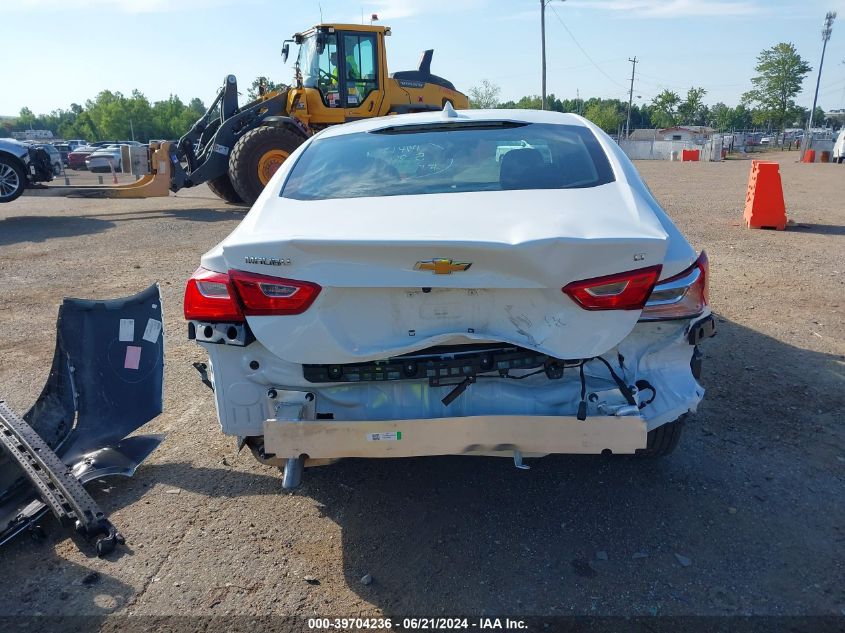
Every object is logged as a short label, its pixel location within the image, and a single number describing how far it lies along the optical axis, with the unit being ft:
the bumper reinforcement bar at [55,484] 9.55
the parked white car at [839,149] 113.09
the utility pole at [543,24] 137.49
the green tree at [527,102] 267.18
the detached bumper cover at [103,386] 11.62
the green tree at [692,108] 308.19
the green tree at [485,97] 257.14
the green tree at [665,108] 319.27
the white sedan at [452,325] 7.85
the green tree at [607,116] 311.88
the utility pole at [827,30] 200.21
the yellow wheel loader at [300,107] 42.55
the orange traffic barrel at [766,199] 33.88
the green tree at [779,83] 257.55
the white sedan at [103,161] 110.22
